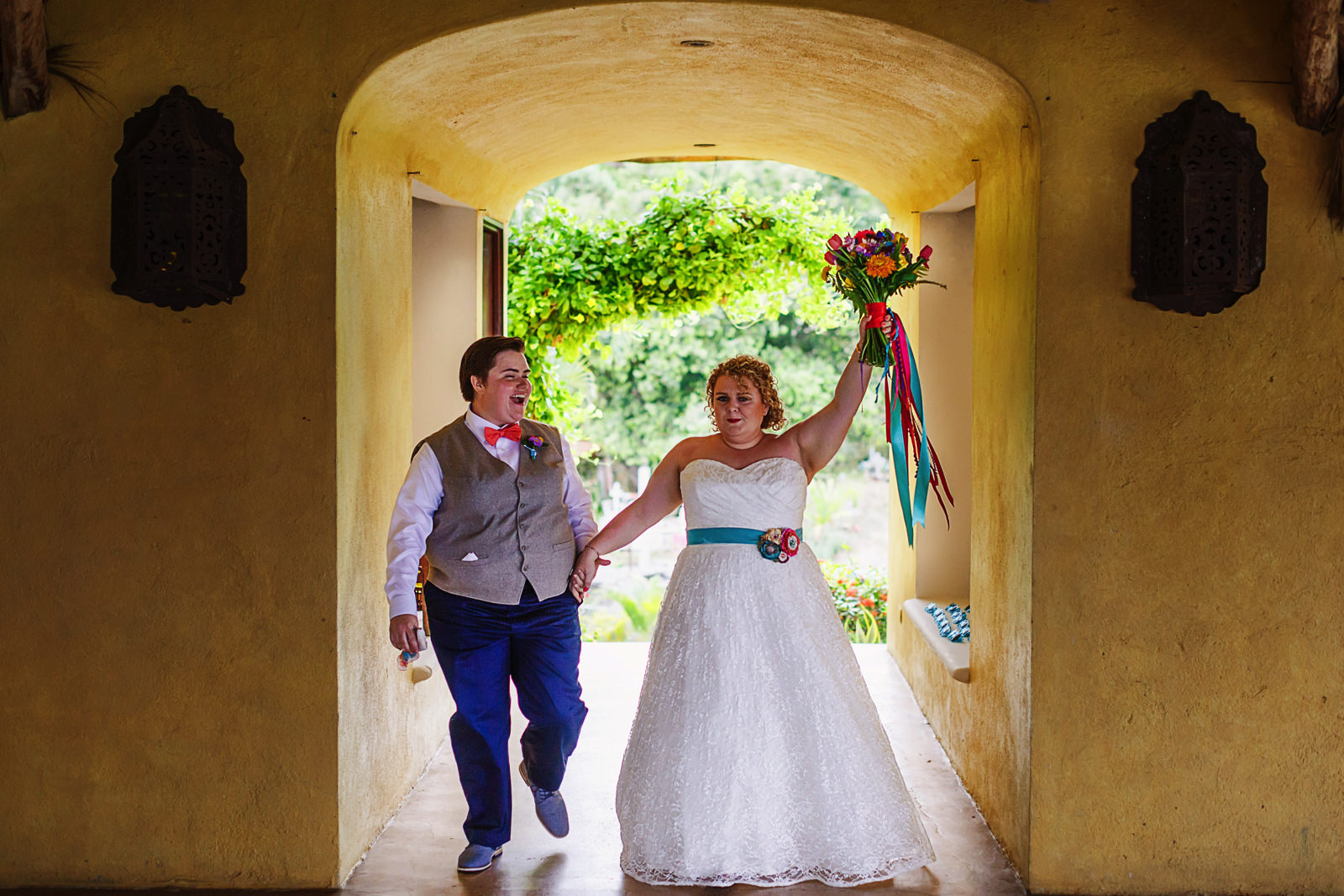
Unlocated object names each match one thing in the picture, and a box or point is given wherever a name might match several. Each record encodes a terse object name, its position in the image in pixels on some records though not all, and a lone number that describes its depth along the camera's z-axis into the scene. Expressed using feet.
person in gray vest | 11.81
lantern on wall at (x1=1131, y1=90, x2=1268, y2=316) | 10.58
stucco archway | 11.71
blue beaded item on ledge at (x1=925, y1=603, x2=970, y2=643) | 17.16
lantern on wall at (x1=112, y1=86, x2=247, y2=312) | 10.75
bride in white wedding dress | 11.44
